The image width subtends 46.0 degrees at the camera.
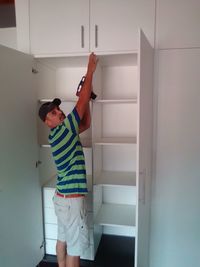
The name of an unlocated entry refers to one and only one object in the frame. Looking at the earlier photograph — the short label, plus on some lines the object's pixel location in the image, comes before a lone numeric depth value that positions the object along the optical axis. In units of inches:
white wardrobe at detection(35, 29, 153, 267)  79.5
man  66.4
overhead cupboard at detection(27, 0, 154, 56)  73.9
